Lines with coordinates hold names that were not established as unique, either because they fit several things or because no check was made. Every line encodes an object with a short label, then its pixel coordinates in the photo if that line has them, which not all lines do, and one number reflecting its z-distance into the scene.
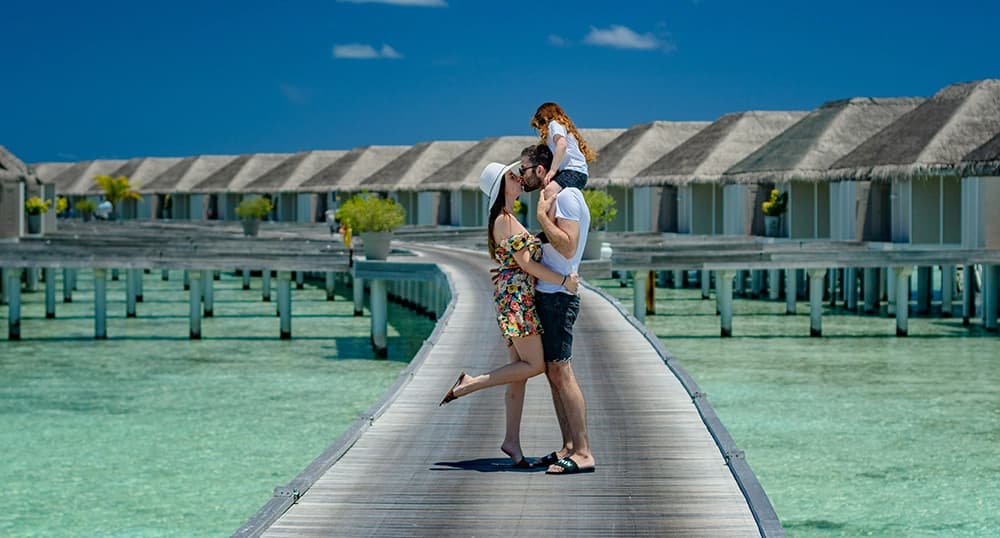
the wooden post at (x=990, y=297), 27.00
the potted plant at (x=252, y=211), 44.28
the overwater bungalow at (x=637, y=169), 46.00
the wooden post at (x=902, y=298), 27.12
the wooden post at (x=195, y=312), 27.88
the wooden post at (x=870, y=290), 33.00
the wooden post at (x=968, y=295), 29.30
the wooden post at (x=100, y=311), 27.72
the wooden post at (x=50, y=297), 33.31
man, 8.01
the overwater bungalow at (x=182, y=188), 81.12
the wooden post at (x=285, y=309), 28.23
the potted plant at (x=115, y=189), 78.81
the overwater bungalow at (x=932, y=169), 30.28
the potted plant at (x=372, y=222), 26.47
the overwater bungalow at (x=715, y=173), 40.34
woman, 8.05
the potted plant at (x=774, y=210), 37.38
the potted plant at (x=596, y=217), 25.95
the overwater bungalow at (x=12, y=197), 40.16
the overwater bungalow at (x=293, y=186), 71.81
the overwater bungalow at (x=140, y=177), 86.06
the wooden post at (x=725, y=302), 27.53
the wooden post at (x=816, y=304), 27.52
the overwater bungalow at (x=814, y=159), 36.06
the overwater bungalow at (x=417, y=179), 61.66
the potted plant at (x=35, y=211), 42.97
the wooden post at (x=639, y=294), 27.44
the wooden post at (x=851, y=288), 33.34
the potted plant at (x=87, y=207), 73.93
